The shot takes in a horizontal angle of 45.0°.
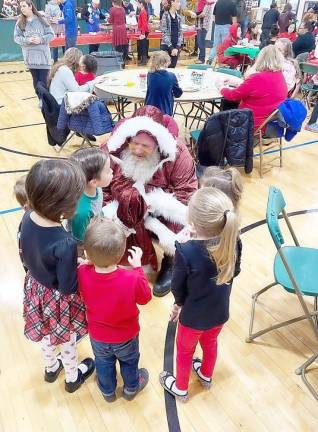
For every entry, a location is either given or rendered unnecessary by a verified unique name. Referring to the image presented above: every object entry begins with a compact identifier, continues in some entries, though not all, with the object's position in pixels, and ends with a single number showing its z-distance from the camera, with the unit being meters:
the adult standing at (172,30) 7.61
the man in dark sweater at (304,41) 7.34
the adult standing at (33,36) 5.14
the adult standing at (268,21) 8.79
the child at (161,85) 4.16
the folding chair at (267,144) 4.18
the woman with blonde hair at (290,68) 5.07
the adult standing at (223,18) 8.30
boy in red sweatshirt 1.53
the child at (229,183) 1.88
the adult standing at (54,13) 8.57
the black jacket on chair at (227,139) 3.69
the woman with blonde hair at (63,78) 4.36
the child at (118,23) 8.66
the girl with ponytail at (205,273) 1.49
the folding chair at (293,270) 2.00
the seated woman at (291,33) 8.56
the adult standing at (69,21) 7.90
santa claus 2.61
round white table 4.27
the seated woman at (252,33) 8.95
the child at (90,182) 2.04
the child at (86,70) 4.68
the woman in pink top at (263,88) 4.05
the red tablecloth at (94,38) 8.82
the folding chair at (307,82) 6.50
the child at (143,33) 9.50
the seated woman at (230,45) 7.69
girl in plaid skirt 1.46
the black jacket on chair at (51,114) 4.20
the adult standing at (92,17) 9.68
